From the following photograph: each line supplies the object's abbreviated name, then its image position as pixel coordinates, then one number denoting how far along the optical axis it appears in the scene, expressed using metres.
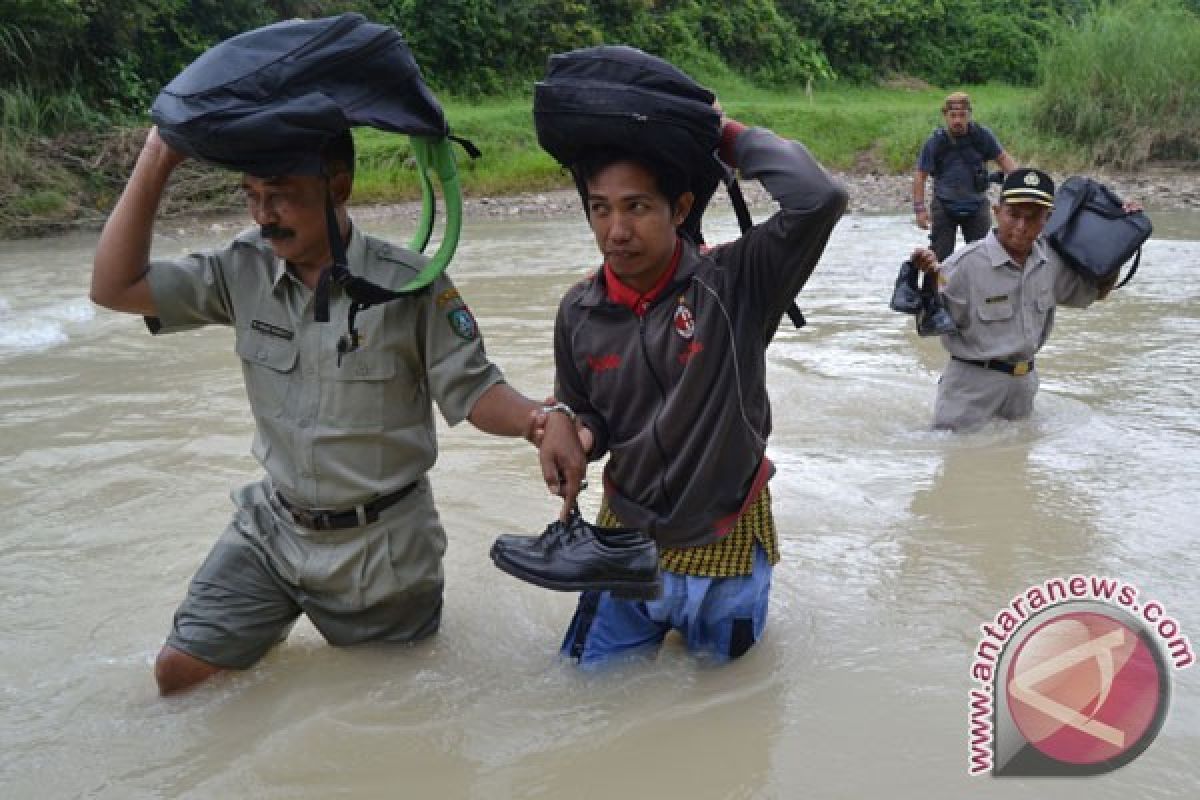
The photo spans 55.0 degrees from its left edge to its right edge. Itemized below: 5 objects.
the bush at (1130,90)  19.11
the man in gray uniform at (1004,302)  5.21
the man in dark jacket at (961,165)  9.51
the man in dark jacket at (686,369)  2.75
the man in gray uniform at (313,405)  2.77
